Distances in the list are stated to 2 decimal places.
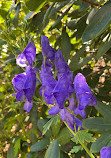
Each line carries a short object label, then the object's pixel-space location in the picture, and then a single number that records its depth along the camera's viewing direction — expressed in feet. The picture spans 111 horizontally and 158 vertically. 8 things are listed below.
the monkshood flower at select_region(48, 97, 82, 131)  0.51
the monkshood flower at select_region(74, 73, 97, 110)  0.50
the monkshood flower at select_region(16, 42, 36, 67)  0.58
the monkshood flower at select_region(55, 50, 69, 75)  0.56
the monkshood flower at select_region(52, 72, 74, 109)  0.50
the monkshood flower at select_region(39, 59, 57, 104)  0.52
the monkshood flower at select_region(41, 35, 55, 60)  0.57
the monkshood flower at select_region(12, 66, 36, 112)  0.56
